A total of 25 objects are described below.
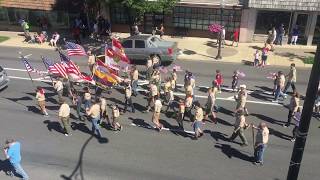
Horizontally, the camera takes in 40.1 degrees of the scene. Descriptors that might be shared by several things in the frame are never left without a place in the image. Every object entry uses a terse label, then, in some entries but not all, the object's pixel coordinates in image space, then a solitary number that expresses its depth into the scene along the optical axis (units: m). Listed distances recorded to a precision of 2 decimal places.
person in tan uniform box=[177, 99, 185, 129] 17.08
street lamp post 26.13
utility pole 8.90
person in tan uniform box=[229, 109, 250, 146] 15.83
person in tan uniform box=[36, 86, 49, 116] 18.36
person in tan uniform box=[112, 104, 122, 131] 16.98
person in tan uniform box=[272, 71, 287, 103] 19.53
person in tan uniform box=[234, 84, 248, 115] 17.62
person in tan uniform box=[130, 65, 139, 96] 20.45
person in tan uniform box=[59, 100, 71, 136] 16.69
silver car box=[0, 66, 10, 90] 21.22
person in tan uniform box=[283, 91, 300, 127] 16.93
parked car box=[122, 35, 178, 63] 25.06
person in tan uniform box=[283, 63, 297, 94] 20.19
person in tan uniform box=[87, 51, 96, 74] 22.48
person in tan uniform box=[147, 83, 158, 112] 18.59
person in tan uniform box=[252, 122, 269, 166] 14.49
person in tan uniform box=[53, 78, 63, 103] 19.47
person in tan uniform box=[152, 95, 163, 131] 17.02
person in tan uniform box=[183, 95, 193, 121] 17.58
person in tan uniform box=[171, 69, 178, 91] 19.89
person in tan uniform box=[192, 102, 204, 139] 16.12
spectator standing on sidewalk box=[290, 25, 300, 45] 29.19
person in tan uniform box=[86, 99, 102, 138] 16.33
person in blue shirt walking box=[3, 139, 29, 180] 13.66
